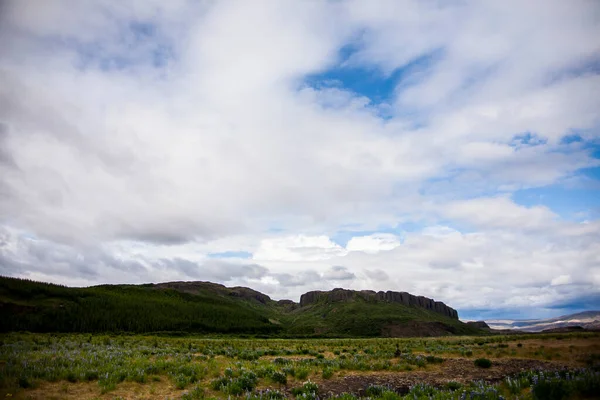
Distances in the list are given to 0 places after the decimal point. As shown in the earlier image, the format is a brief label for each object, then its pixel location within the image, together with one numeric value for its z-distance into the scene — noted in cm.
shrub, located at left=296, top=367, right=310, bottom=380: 1620
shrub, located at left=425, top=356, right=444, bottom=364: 2045
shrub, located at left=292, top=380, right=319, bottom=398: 1279
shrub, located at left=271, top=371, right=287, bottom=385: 1516
